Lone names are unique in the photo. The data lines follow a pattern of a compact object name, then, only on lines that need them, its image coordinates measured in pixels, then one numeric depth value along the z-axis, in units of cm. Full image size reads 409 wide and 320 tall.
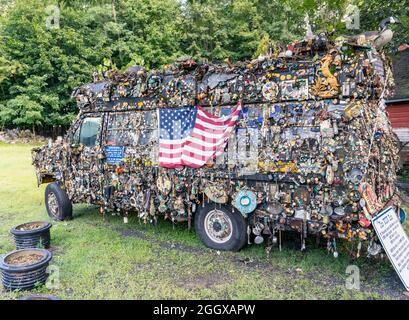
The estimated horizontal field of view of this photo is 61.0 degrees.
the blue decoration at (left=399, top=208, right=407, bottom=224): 478
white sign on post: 385
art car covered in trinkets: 397
